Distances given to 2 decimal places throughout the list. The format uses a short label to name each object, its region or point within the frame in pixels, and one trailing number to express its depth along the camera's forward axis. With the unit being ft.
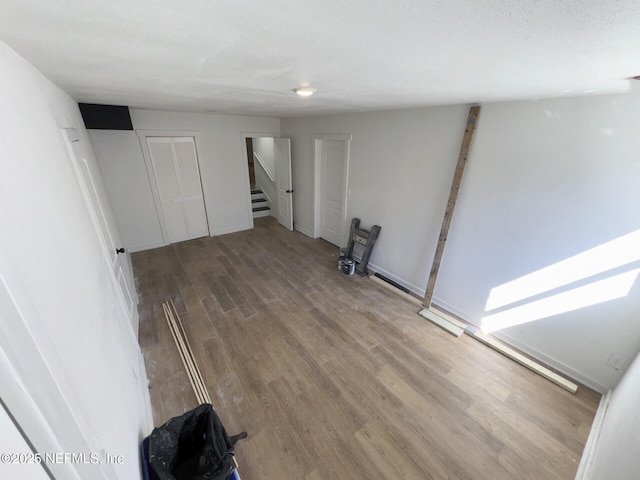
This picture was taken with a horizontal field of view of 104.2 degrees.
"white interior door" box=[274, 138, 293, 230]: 16.24
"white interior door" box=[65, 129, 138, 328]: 6.02
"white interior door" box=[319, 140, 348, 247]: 13.46
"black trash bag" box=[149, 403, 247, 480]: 4.17
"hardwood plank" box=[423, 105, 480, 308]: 7.85
